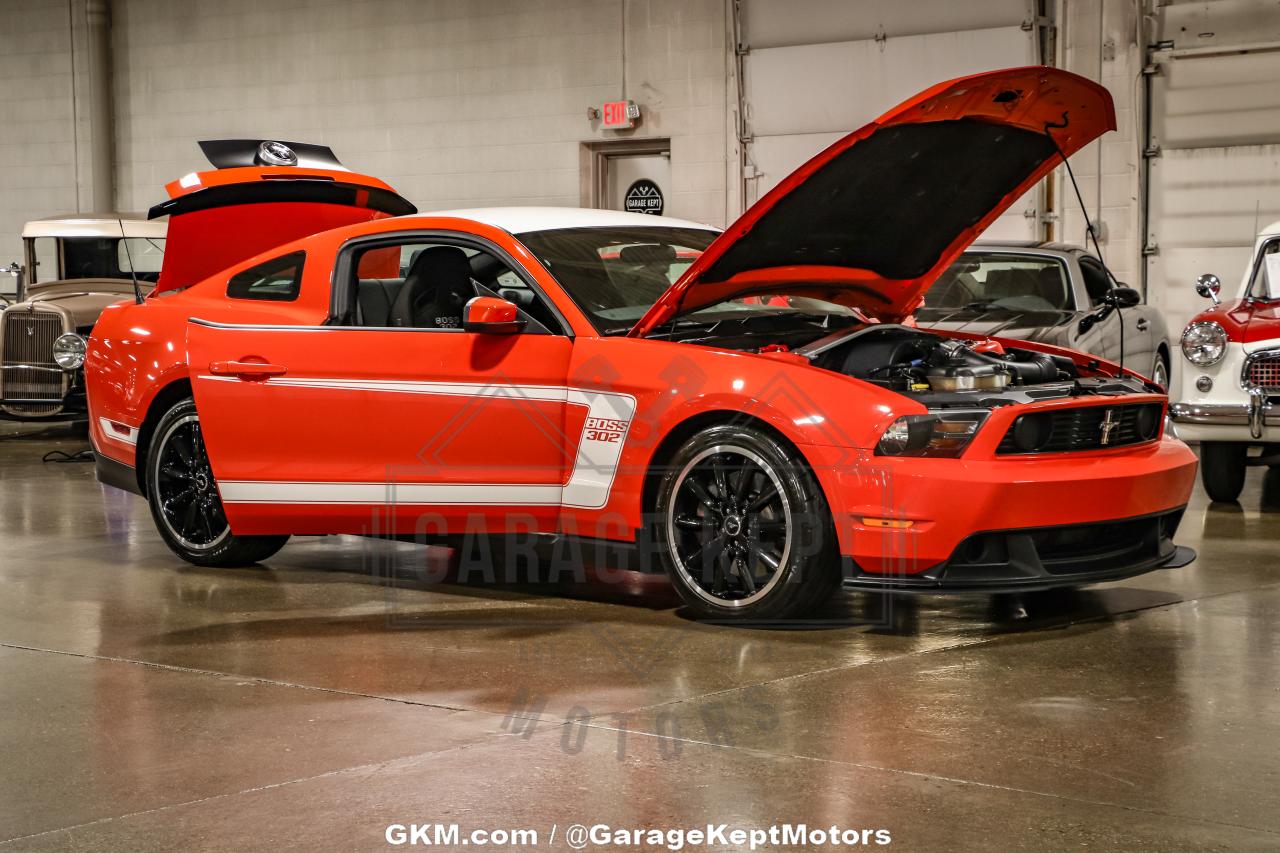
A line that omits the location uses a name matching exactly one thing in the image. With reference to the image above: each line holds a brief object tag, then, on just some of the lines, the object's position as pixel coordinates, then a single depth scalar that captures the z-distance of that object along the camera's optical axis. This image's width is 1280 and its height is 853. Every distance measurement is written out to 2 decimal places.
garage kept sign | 17.12
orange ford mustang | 5.20
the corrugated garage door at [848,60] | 14.90
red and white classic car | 8.61
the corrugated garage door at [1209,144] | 13.92
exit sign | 16.75
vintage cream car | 13.23
